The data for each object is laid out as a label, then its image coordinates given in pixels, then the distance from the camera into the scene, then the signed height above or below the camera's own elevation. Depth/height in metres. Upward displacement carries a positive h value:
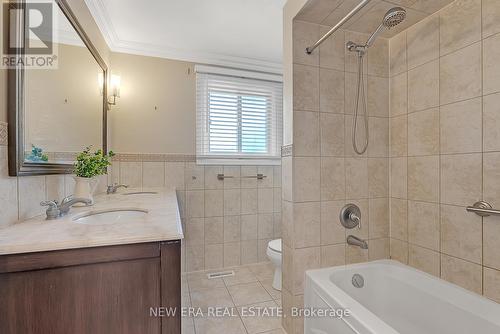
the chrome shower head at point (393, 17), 1.09 +0.72
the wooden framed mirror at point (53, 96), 1.01 +0.40
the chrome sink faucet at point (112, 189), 2.04 -0.19
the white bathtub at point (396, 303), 1.07 -0.73
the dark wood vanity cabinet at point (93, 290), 0.77 -0.44
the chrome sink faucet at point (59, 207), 1.11 -0.20
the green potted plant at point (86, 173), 1.42 -0.04
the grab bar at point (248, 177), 2.53 -0.11
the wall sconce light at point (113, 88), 2.22 +0.76
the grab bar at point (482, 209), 1.11 -0.21
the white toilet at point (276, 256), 1.98 -0.77
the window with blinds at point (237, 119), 2.53 +0.55
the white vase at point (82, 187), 1.41 -0.12
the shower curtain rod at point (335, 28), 1.03 +0.73
